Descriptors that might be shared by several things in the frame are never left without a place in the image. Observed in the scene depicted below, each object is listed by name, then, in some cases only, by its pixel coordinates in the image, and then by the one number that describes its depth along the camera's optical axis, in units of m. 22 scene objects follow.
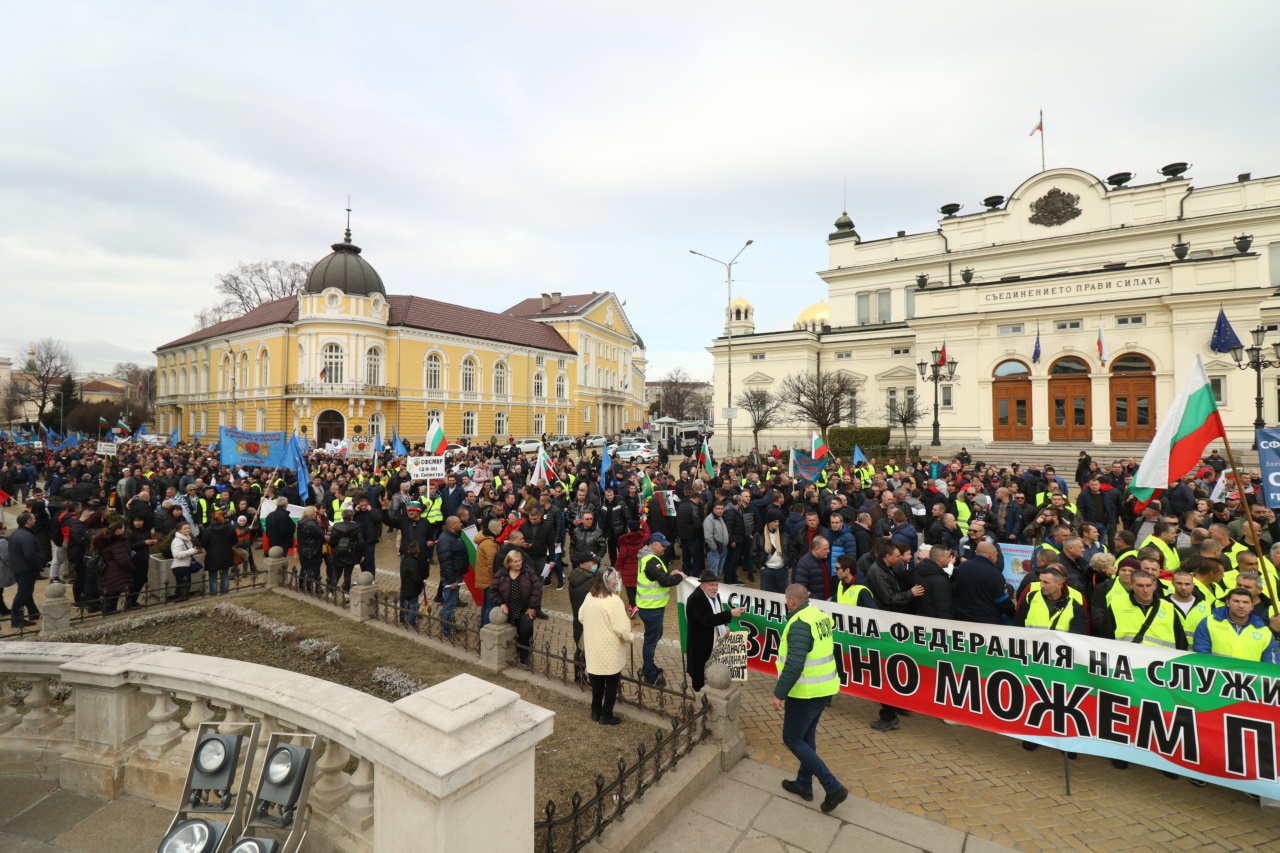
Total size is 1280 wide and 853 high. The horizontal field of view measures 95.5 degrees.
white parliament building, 28.61
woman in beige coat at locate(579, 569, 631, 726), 5.50
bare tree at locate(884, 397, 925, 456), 34.31
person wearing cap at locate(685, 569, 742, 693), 6.12
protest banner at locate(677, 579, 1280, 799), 4.51
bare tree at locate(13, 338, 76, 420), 60.28
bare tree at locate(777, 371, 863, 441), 33.94
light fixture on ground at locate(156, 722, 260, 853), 2.95
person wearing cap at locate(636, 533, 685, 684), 6.72
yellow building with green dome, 44.03
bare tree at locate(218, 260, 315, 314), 57.97
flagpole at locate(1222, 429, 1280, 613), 4.77
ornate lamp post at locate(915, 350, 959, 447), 30.88
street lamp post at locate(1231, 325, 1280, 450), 21.20
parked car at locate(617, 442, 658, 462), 33.62
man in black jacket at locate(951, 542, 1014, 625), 6.16
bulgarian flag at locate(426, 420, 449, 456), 17.27
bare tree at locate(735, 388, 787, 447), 41.53
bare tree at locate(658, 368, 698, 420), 98.25
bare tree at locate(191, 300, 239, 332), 60.73
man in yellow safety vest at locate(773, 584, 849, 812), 4.60
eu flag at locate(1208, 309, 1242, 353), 20.88
